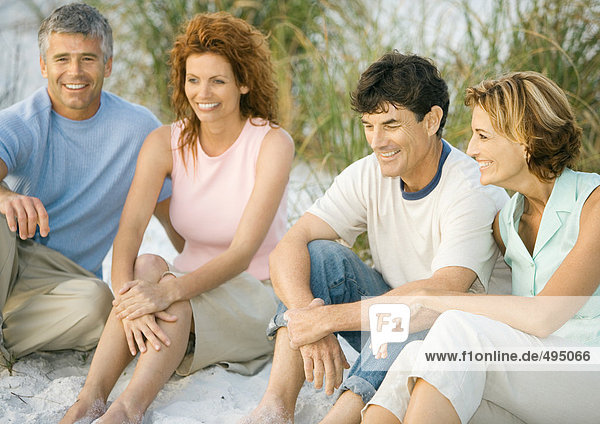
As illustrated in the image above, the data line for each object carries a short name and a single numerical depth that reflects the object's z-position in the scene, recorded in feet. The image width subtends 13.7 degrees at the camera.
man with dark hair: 15.17
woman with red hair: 15.68
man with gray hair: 16.11
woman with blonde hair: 14.52
